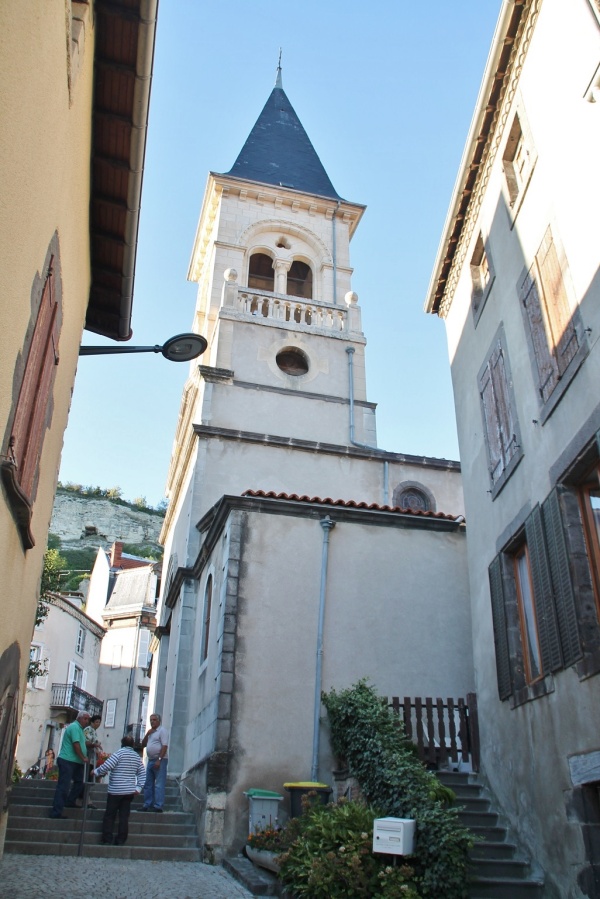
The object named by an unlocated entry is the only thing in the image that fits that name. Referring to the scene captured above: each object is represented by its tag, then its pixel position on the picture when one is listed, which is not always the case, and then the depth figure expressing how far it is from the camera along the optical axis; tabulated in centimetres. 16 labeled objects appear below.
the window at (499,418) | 904
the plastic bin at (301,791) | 940
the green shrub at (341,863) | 688
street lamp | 812
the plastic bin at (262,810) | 938
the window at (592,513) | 705
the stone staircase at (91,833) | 920
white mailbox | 706
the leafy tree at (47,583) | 1742
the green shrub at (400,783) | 708
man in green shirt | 997
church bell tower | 1734
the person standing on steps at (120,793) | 946
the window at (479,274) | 1066
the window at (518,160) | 894
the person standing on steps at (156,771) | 1087
